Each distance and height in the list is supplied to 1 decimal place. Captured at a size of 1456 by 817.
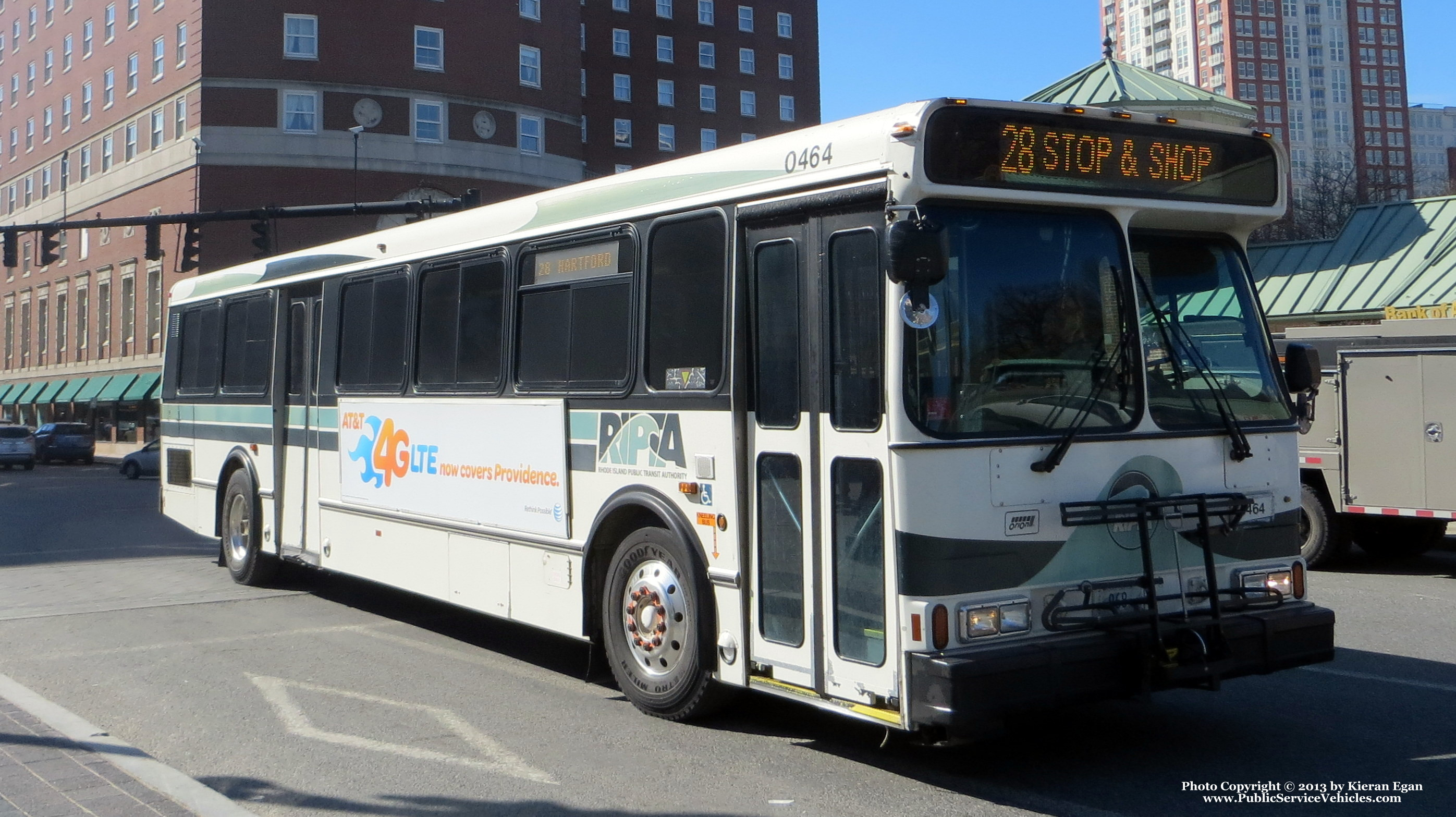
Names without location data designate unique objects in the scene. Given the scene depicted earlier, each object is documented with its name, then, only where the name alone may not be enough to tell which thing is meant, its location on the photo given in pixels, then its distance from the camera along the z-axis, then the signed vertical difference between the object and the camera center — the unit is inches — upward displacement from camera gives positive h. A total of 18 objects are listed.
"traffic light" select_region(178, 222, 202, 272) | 983.6 +149.9
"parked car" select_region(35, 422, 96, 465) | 1919.3 +10.4
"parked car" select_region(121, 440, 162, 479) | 1523.1 -16.0
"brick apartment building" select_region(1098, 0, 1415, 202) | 5354.3 +1572.3
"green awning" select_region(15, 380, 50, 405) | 2598.4 +115.5
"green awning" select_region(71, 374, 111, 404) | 2295.8 +105.6
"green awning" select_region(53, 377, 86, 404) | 2394.3 +108.2
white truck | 488.4 +0.6
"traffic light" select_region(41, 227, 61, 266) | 1043.3 +161.7
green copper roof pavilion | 1002.1 +286.8
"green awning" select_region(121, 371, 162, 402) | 2117.4 +100.2
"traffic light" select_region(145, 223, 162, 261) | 1035.3 +164.5
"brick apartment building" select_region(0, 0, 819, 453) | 1952.5 +512.1
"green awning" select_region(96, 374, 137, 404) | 2203.5 +101.8
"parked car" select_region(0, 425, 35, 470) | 1753.2 +4.4
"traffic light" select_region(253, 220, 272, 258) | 983.6 +158.0
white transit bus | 219.9 +4.2
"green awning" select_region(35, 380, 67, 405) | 2492.6 +110.6
